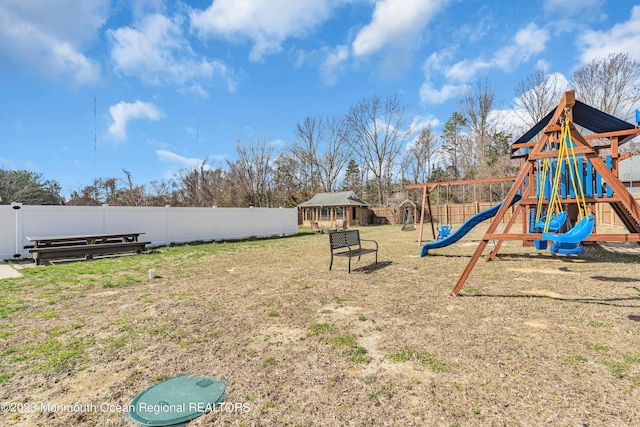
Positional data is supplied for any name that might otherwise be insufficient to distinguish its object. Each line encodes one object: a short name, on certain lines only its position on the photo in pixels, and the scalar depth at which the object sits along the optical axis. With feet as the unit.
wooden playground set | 15.51
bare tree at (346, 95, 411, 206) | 131.03
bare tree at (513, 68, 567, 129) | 88.84
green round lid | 7.50
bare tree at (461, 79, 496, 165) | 108.17
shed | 103.14
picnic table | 32.68
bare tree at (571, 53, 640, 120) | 79.00
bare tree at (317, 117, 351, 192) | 138.22
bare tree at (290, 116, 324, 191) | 140.05
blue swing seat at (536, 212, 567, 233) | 24.32
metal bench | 25.27
